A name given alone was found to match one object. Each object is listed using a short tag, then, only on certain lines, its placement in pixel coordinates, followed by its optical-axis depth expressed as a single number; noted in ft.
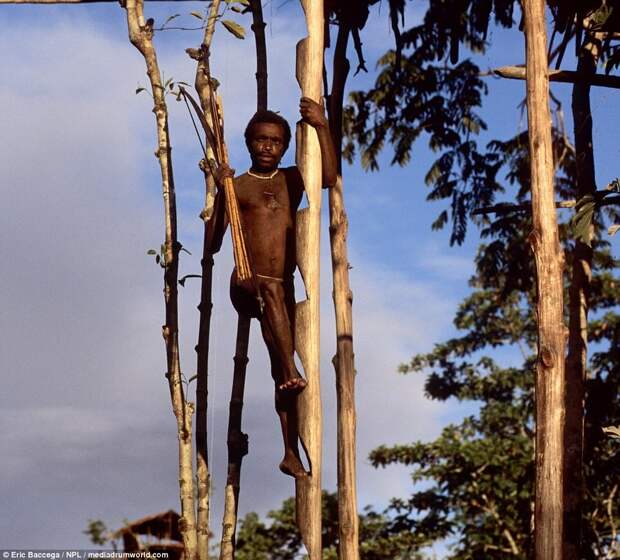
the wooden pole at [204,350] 24.71
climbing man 23.63
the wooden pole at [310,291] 22.84
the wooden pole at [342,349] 25.71
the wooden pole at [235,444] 24.57
